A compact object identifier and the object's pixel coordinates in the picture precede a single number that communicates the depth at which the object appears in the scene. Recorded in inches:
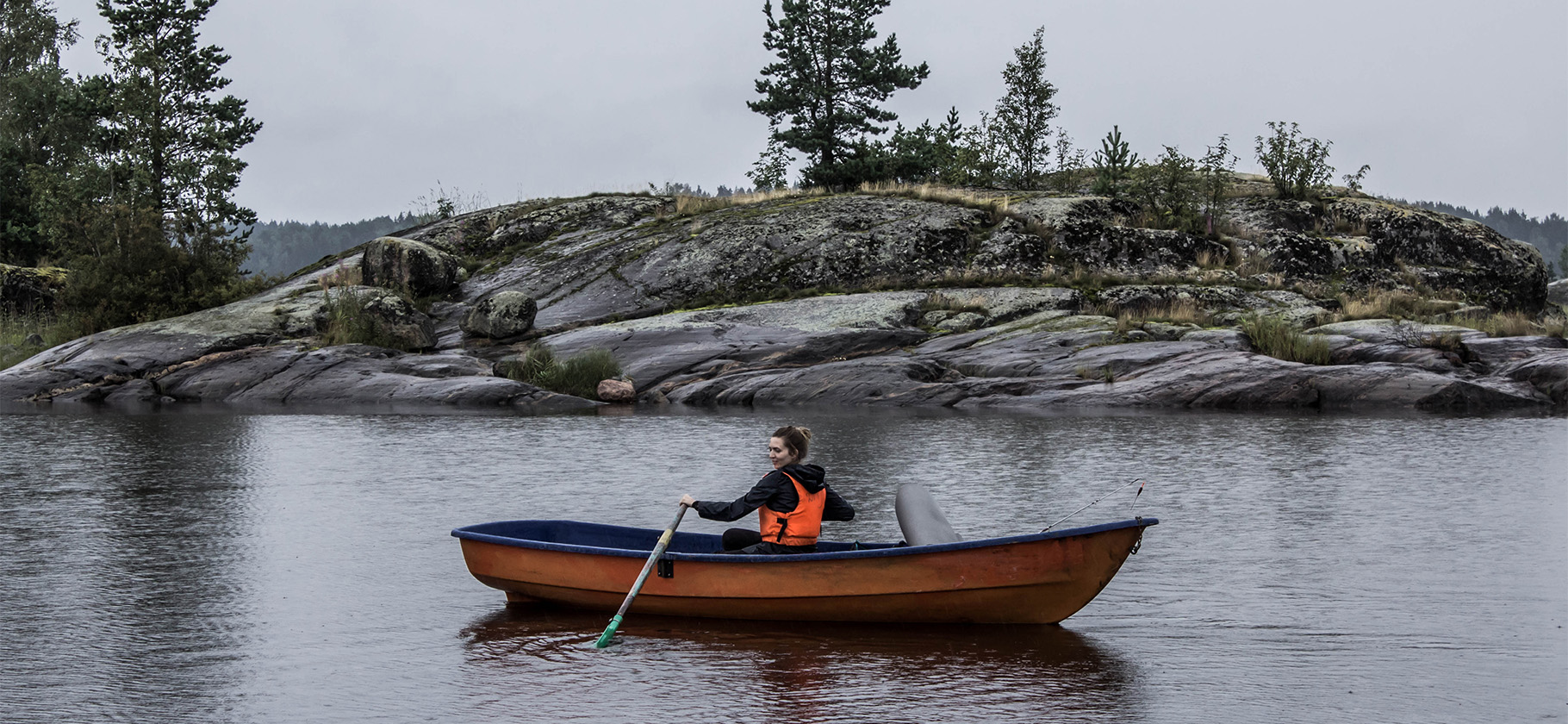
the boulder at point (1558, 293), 3237.7
